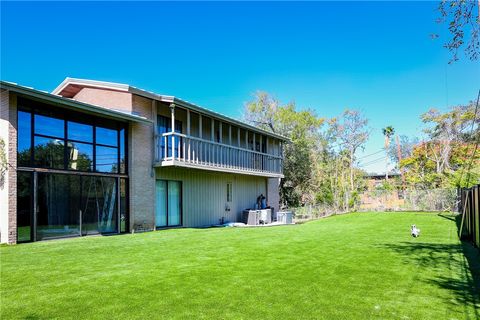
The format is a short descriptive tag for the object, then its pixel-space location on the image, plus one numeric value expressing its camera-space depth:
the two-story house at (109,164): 10.77
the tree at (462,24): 6.72
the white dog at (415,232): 11.58
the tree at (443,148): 28.10
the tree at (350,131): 35.09
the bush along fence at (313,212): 25.28
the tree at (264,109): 32.03
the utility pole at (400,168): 29.51
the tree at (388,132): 50.84
